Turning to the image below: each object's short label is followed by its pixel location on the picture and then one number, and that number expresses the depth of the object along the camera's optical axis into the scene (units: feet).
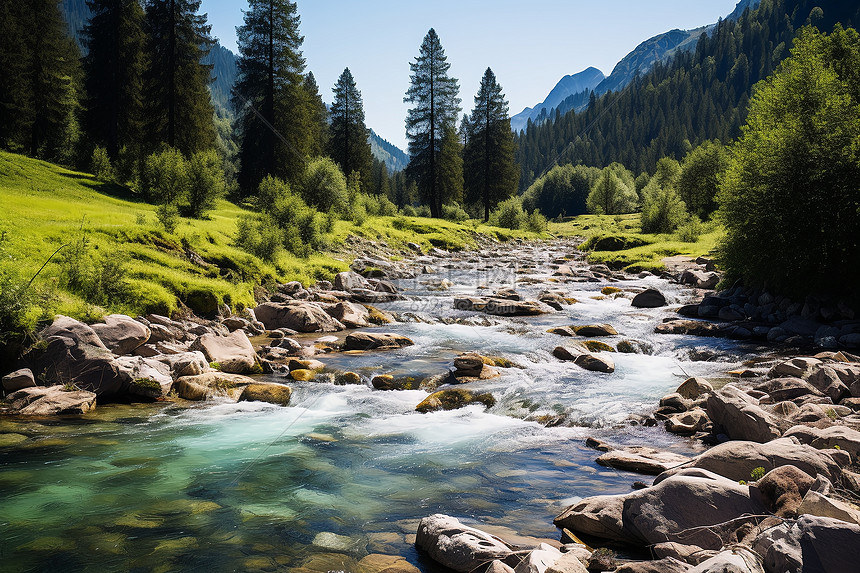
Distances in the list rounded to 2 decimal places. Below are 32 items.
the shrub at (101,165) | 110.63
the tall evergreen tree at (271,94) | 130.00
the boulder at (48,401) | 28.27
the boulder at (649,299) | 71.56
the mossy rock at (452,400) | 32.71
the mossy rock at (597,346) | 47.91
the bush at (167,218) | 59.21
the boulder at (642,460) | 22.16
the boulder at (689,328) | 54.70
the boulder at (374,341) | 48.75
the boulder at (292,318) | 55.11
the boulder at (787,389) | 28.91
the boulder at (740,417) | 22.98
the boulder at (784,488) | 15.08
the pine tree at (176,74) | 123.75
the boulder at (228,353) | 38.88
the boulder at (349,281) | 75.61
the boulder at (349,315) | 59.30
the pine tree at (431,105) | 182.29
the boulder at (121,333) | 34.83
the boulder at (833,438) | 18.53
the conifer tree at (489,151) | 212.02
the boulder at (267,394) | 33.91
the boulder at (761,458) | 16.88
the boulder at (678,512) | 14.94
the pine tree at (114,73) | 123.44
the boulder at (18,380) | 29.45
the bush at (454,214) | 186.91
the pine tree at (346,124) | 195.52
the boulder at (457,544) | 14.89
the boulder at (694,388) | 31.76
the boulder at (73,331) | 32.04
